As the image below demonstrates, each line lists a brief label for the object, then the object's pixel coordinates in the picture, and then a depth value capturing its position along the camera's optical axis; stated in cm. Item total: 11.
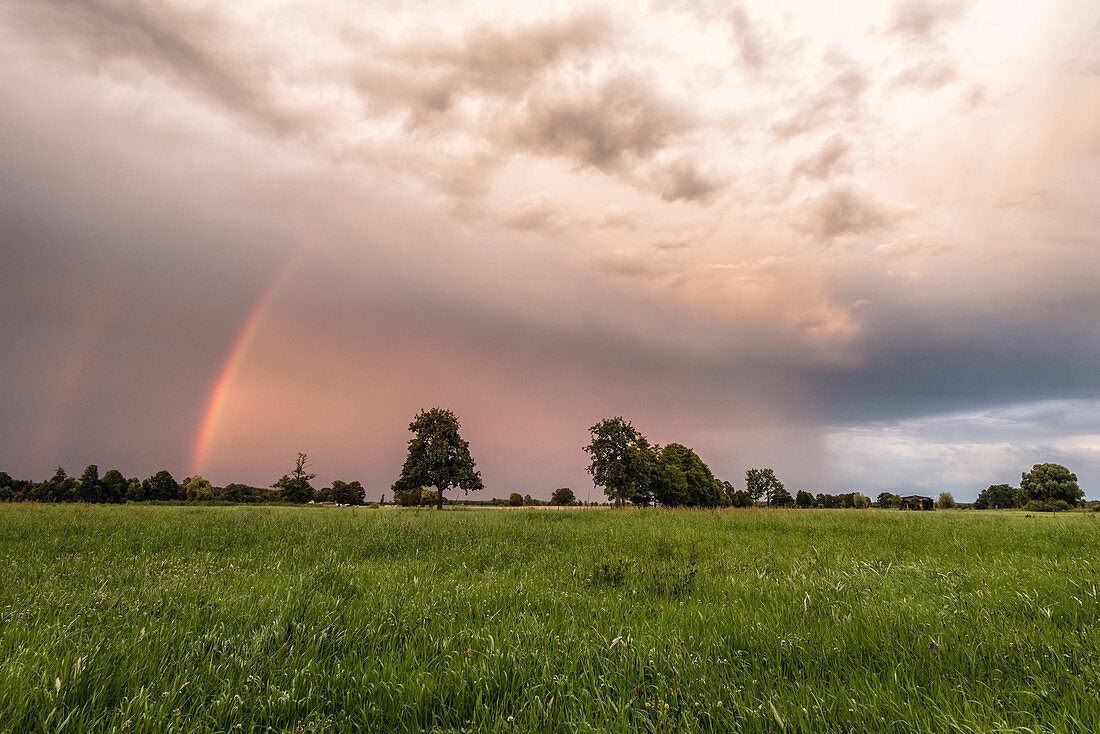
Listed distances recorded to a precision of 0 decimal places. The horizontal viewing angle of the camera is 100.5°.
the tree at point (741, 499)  11662
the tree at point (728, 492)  10960
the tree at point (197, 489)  8556
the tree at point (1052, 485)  9300
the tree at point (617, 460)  5828
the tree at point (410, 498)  8819
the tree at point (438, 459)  5334
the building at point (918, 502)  8301
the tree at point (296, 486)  10056
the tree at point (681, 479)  7256
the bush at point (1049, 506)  8650
